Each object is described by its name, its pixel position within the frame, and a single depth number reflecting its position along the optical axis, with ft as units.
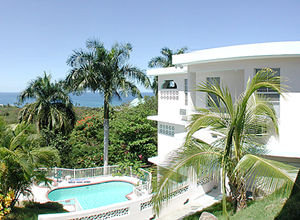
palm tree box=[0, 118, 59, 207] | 27.12
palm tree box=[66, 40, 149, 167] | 56.34
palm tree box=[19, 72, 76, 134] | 63.87
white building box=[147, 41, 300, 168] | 27.78
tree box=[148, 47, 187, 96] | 90.94
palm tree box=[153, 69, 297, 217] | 18.21
